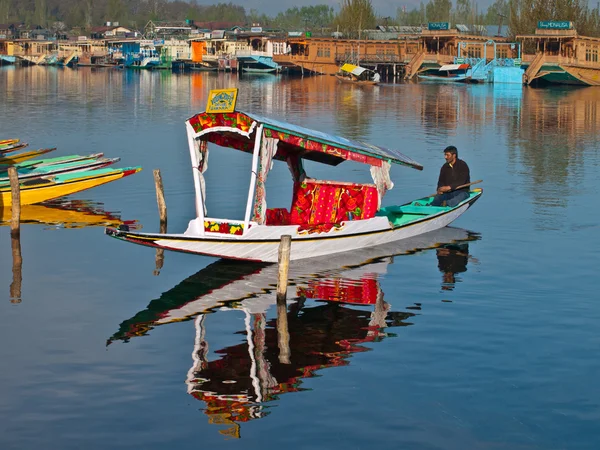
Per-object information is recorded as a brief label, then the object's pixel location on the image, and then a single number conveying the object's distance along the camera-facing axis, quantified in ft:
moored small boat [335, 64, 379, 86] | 357.39
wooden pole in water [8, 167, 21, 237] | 83.46
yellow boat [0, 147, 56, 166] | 110.42
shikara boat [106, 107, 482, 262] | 72.38
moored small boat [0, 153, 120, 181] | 103.19
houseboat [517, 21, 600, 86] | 334.65
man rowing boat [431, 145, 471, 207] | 90.19
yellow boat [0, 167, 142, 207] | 99.54
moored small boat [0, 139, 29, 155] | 116.78
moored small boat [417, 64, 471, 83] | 363.15
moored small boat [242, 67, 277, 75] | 451.94
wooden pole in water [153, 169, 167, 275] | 87.40
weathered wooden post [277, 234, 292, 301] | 62.85
